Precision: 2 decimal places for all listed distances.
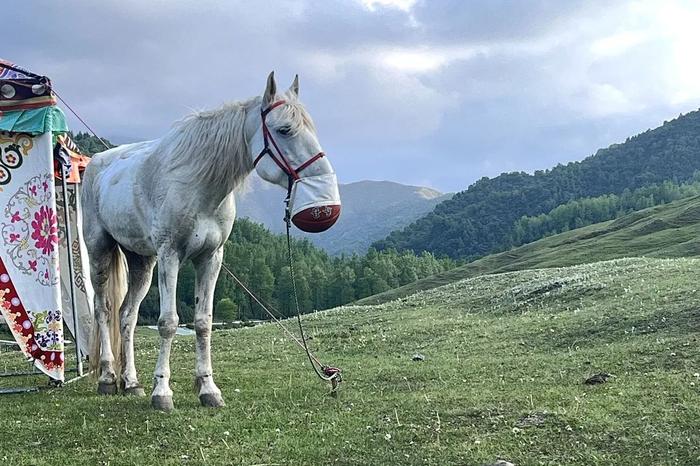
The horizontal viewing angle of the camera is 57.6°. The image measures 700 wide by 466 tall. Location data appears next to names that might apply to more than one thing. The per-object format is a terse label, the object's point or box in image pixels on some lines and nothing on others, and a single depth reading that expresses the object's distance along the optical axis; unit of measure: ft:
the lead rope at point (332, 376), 27.99
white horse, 23.31
